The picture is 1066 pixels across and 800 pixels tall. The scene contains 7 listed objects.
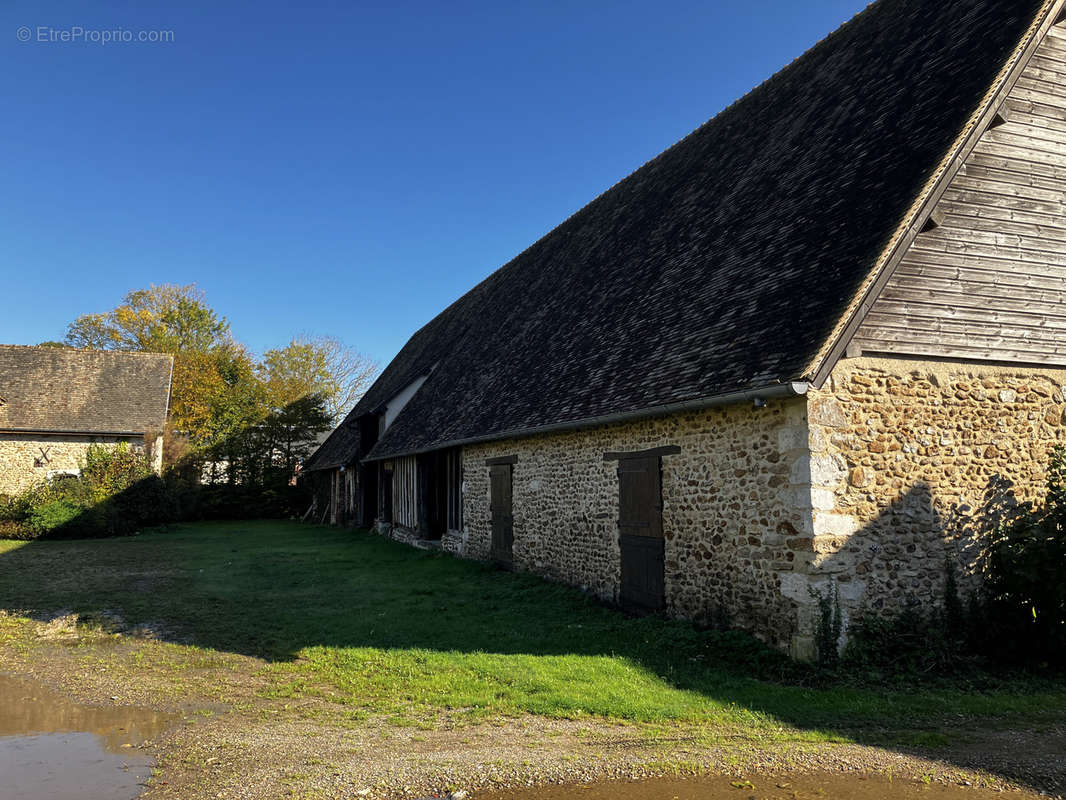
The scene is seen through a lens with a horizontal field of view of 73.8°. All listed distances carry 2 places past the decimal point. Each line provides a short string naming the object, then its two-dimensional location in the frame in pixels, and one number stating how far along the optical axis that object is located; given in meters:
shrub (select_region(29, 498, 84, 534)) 21.14
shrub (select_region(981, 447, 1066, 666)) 7.14
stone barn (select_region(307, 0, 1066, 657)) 7.08
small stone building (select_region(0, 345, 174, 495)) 23.72
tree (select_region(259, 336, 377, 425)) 36.19
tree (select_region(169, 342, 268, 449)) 32.75
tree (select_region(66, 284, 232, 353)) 38.22
